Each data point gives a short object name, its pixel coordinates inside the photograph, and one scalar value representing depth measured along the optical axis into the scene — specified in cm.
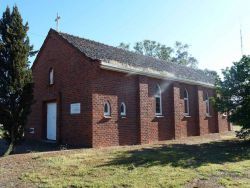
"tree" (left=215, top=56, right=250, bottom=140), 1079
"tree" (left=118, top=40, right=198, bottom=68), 4080
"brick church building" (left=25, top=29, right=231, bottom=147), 1046
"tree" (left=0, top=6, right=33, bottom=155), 885
